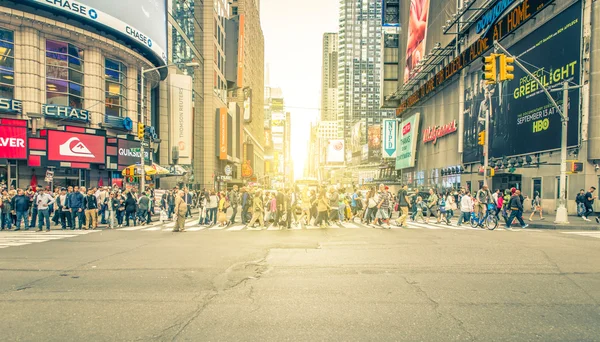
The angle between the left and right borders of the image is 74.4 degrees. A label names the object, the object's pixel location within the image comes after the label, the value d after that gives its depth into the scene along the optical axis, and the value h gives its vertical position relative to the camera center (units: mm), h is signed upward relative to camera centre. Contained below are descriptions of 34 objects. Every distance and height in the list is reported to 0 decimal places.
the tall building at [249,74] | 77062 +21822
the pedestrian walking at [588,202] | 20483 -1864
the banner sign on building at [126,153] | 33125 +746
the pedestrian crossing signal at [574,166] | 17797 +6
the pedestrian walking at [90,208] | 18594 -2212
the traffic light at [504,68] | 15922 +3954
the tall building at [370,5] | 198088 +80181
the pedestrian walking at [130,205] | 19391 -2136
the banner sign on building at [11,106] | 24703 +3500
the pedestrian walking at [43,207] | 17391 -2028
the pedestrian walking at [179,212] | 16672 -2097
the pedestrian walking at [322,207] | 18562 -2045
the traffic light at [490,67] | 16000 +3984
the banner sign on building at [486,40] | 28016 +10907
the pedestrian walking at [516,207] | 18031 -1887
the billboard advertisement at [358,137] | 155875 +10831
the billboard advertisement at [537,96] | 23328 +5167
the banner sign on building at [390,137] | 76500 +5356
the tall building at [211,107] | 56000 +8179
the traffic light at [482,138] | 26094 +1804
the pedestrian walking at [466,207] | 19000 -2014
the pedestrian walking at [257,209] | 19078 -2220
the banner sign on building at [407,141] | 58438 +3722
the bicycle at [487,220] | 18328 -2632
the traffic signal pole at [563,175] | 18797 -471
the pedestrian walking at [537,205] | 21517 -2187
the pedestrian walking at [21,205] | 17734 -1988
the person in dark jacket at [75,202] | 17906 -1854
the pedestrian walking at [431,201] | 22819 -2121
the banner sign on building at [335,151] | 142375 +4699
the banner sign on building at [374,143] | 127375 +6872
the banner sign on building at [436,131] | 44219 +4110
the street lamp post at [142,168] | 23066 -353
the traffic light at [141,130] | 22406 +1824
